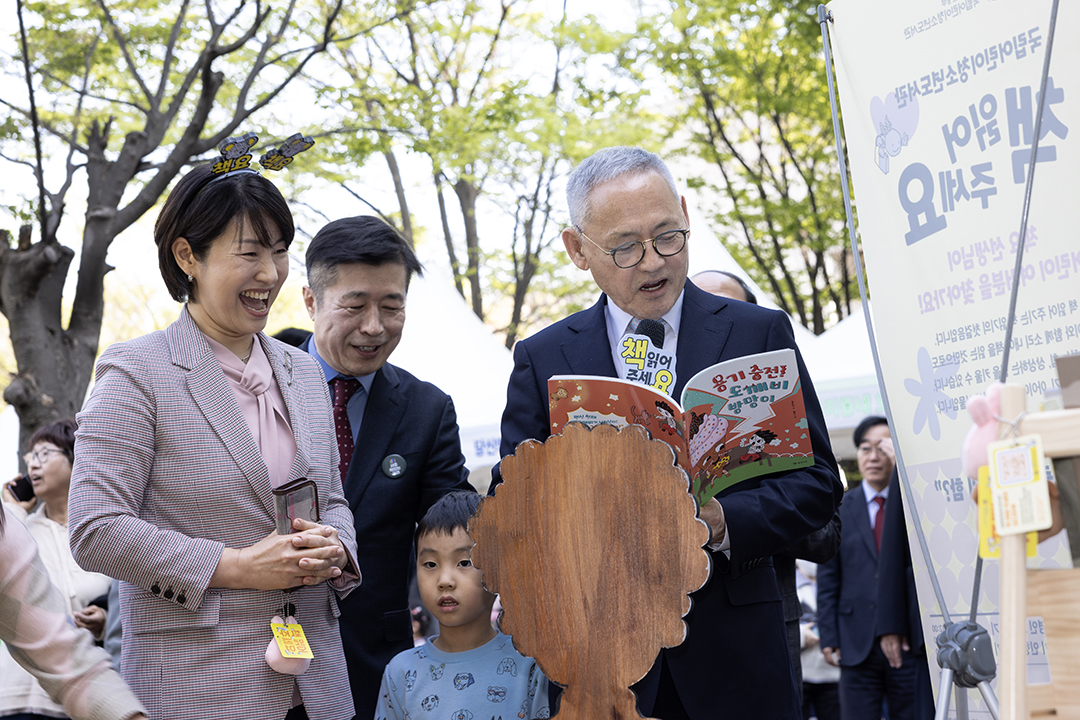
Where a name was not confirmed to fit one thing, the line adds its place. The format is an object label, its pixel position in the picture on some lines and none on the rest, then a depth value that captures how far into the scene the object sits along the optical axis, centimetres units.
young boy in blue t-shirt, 220
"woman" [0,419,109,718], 383
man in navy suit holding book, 181
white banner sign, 208
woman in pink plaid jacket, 171
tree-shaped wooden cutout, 159
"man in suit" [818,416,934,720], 412
